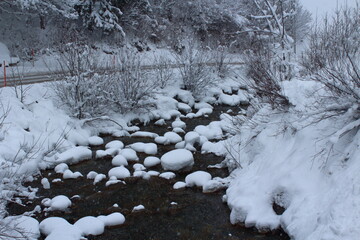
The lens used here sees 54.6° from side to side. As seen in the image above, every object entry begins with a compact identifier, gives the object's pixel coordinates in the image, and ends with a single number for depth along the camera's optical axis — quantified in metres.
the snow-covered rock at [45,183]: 8.07
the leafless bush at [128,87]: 13.86
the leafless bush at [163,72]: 16.81
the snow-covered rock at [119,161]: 9.36
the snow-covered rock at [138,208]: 7.02
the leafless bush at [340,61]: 5.72
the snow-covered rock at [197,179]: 8.05
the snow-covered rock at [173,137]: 11.41
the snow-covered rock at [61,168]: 8.91
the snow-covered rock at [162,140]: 11.27
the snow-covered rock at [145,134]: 12.09
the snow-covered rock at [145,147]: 10.36
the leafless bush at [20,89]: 11.15
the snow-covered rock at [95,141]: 11.28
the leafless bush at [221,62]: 19.72
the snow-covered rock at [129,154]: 9.72
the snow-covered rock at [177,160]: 8.97
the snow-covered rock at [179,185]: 7.99
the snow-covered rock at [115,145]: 10.73
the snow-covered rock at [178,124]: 13.27
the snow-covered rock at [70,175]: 8.59
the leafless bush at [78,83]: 12.31
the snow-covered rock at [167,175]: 8.52
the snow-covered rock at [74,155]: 9.43
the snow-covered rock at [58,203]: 7.02
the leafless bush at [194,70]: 17.30
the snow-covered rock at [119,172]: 8.55
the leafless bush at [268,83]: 7.87
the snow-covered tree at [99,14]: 20.94
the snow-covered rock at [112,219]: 6.48
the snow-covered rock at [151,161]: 9.30
